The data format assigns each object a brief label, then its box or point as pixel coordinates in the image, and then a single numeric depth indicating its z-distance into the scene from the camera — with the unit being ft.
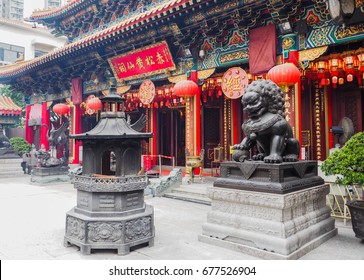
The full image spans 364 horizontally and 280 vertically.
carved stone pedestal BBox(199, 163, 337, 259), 11.44
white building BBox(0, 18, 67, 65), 100.22
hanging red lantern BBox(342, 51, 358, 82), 20.76
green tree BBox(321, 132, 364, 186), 12.93
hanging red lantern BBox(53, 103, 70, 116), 44.91
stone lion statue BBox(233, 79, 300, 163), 12.78
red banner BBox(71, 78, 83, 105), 43.88
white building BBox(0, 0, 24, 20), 139.74
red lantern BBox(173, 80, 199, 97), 27.76
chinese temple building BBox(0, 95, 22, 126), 53.12
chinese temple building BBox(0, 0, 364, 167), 22.08
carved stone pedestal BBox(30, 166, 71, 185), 35.70
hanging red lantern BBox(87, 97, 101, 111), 36.86
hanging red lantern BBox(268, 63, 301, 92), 20.51
